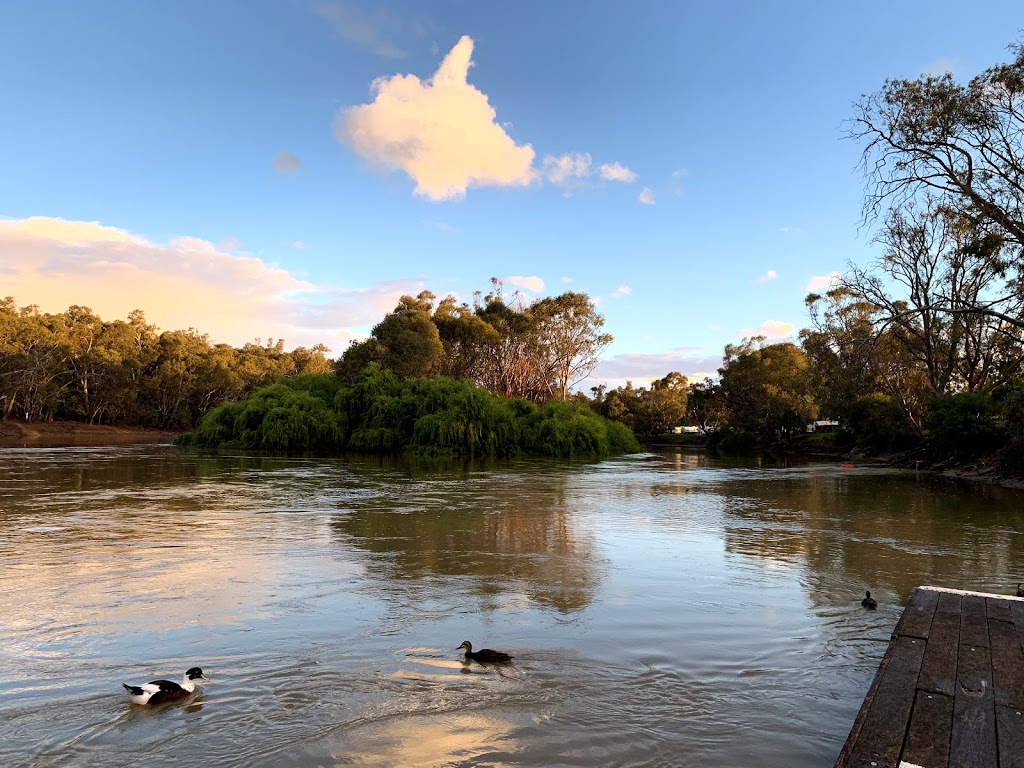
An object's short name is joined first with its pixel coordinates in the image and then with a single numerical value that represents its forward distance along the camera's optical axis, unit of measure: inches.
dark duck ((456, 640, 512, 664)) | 195.9
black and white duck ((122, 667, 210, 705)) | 164.1
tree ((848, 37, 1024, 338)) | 551.2
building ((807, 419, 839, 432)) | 2699.3
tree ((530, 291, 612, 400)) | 2187.5
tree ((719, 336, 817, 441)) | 2153.1
